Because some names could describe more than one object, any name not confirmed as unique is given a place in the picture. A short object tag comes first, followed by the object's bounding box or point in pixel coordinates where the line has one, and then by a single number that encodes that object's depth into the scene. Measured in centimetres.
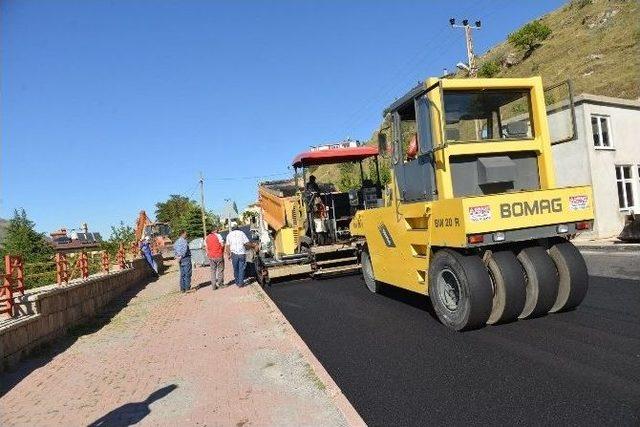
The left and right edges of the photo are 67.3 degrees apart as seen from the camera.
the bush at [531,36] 6222
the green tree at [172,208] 8159
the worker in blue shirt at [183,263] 1309
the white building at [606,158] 1641
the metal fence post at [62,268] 917
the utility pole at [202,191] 5062
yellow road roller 564
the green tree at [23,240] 2862
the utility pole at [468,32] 2458
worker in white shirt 1272
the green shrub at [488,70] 5906
